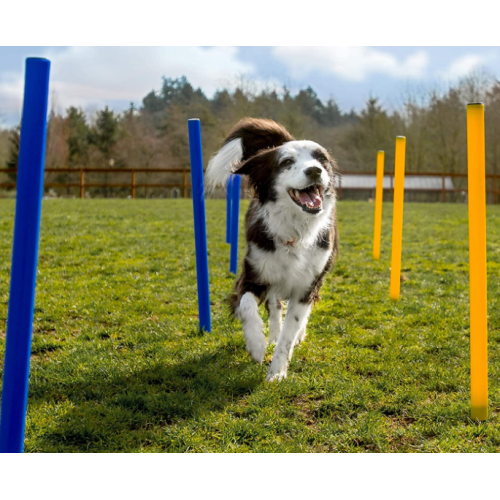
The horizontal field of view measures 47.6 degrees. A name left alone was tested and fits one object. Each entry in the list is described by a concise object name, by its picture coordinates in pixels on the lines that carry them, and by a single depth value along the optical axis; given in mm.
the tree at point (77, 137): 37719
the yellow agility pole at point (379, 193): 7545
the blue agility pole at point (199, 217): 4582
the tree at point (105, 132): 38469
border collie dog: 3838
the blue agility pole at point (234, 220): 6598
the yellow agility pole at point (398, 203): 5594
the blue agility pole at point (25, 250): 2215
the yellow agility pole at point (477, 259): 2906
